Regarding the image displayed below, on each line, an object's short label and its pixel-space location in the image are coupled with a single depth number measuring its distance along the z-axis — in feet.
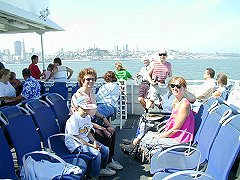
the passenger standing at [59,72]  22.18
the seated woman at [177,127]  9.54
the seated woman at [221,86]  15.80
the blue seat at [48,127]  9.10
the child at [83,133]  9.04
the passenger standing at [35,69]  23.66
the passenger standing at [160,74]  16.53
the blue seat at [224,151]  5.94
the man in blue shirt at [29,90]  14.10
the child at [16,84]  15.92
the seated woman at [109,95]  14.18
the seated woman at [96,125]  11.18
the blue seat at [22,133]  7.59
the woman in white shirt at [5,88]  13.78
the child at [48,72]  22.91
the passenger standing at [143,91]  18.83
